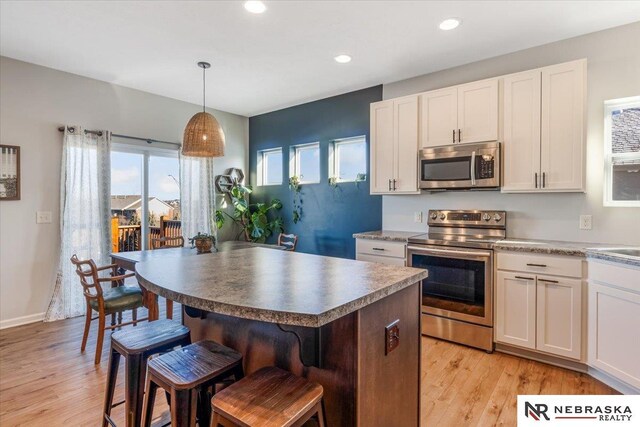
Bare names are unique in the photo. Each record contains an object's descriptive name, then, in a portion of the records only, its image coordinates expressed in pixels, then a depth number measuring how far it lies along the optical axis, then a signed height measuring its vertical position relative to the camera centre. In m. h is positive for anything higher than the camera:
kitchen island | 1.15 -0.46
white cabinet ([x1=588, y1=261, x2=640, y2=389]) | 2.11 -0.76
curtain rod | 3.77 +0.90
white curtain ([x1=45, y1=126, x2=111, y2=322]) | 3.72 -0.02
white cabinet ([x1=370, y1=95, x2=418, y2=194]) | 3.59 +0.68
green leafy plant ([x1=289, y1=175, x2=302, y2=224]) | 5.01 +0.15
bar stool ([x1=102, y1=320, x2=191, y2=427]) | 1.54 -0.67
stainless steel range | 2.87 -0.63
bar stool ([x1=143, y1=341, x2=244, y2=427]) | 1.25 -0.64
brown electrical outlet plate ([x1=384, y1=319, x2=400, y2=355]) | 1.38 -0.54
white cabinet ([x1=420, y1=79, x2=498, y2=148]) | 3.09 +0.90
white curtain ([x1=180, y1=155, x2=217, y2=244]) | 4.84 +0.17
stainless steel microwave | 3.07 +0.39
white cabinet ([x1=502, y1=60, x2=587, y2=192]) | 2.70 +0.65
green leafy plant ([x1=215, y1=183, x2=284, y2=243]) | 5.21 -0.14
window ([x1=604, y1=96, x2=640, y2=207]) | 2.73 +0.45
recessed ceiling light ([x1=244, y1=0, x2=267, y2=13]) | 2.46 +1.50
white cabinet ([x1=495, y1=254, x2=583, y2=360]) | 2.50 -0.82
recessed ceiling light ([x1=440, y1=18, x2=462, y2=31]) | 2.68 +1.48
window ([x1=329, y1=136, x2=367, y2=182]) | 4.39 +0.65
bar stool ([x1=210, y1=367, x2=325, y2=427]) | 1.03 -0.63
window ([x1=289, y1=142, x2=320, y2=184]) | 4.93 +0.68
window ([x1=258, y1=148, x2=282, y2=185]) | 5.52 +0.69
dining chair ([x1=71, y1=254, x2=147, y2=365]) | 2.75 -0.78
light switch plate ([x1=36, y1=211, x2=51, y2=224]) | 3.65 -0.09
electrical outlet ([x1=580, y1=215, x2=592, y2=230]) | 2.87 -0.13
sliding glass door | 4.34 +0.17
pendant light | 3.22 +0.68
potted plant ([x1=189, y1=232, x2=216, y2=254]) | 3.26 -0.34
